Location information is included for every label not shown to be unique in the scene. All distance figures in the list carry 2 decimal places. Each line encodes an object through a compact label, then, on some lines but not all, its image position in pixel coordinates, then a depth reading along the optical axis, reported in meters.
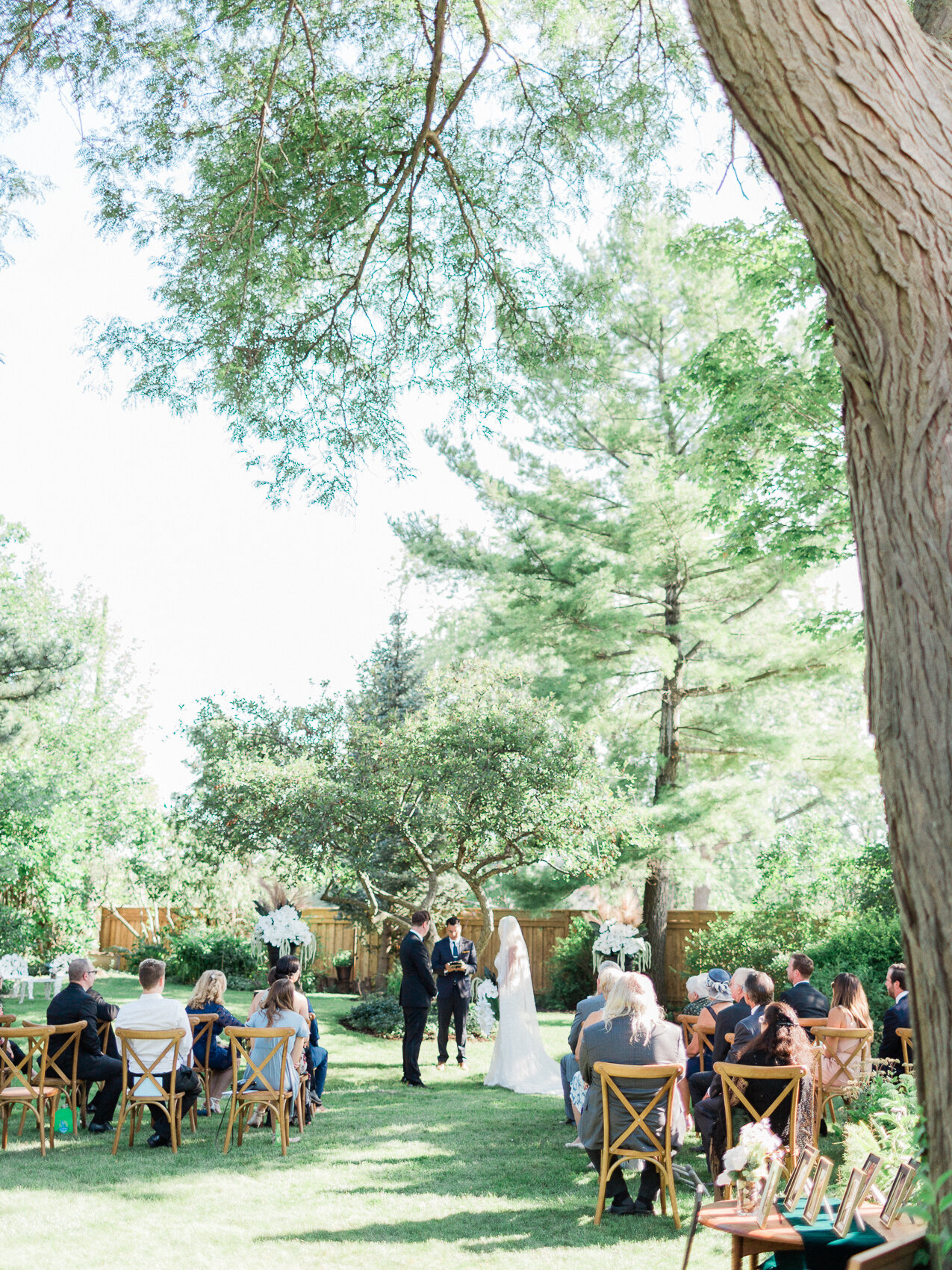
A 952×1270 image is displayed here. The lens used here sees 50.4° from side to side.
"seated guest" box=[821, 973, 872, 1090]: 7.29
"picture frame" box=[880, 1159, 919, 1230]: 3.10
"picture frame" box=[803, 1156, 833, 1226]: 3.44
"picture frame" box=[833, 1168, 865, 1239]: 3.19
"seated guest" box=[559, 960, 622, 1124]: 7.29
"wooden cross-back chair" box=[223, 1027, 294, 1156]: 6.92
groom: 10.09
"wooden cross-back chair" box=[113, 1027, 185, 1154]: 6.85
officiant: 11.36
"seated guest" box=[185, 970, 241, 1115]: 8.14
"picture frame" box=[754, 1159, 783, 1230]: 3.46
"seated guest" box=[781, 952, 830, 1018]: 7.96
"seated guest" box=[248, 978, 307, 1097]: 7.35
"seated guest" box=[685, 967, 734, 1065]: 7.85
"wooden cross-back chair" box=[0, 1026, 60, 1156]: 6.82
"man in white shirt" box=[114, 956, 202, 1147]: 7.13
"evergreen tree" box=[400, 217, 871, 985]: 15.93
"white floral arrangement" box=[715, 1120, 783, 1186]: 3.67
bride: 10.18
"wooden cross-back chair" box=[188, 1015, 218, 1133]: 7.82
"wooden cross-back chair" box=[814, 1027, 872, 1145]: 7.18
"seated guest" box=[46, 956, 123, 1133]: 7.44
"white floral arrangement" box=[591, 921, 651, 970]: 11.64
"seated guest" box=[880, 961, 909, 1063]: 7.27
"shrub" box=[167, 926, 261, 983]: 19.00
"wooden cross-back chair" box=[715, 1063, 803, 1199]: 5.60
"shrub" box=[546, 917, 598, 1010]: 17.75
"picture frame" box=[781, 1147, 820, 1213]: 3.66
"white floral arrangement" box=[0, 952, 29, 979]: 13.46
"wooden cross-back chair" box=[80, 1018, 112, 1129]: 7.71
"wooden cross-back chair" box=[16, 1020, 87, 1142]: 7.12
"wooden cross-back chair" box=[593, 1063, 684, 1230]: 5.48
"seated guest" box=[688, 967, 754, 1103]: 6.95
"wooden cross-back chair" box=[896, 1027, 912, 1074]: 7.06
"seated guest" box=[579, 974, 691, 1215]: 5.77
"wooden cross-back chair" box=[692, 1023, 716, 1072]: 7.79
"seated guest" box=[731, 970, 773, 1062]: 6.38
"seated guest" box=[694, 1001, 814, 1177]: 5.80
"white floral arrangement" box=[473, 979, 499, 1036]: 13.31
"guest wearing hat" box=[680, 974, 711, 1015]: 8.70
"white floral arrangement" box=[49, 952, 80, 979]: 12.54
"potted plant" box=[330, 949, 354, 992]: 20.23
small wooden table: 3.29
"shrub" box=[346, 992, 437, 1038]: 13.78
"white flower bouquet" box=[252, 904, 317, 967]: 11.98
